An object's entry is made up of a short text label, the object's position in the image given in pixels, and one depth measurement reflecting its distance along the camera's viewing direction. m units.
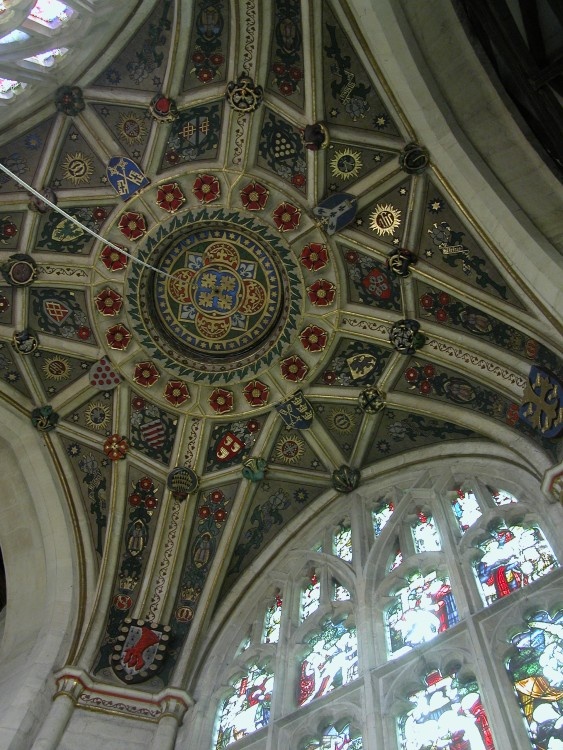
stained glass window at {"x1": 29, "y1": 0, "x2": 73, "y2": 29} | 9.38
